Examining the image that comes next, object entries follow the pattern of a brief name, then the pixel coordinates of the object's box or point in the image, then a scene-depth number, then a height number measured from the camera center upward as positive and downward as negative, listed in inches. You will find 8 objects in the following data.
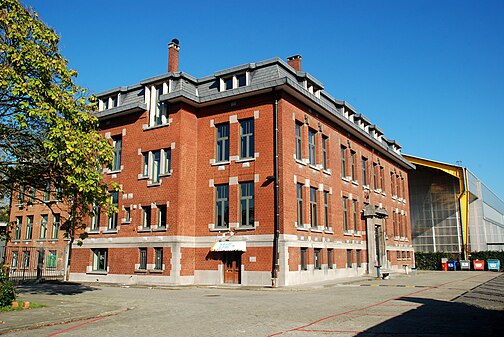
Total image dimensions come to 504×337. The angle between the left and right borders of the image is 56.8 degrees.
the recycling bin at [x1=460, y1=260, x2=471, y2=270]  2005.4 -48.8
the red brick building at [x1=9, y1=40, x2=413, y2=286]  1007.6 +161.1
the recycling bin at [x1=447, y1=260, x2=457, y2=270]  2020.2 -49.6
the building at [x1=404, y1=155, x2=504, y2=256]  2158.0 +207.3
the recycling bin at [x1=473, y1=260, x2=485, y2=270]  1956.2 -43.6
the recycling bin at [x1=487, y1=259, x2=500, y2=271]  1929.1 -42.5
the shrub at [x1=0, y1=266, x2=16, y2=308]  551.8 -46.1
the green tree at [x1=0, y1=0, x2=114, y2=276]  597.9 +172.4
